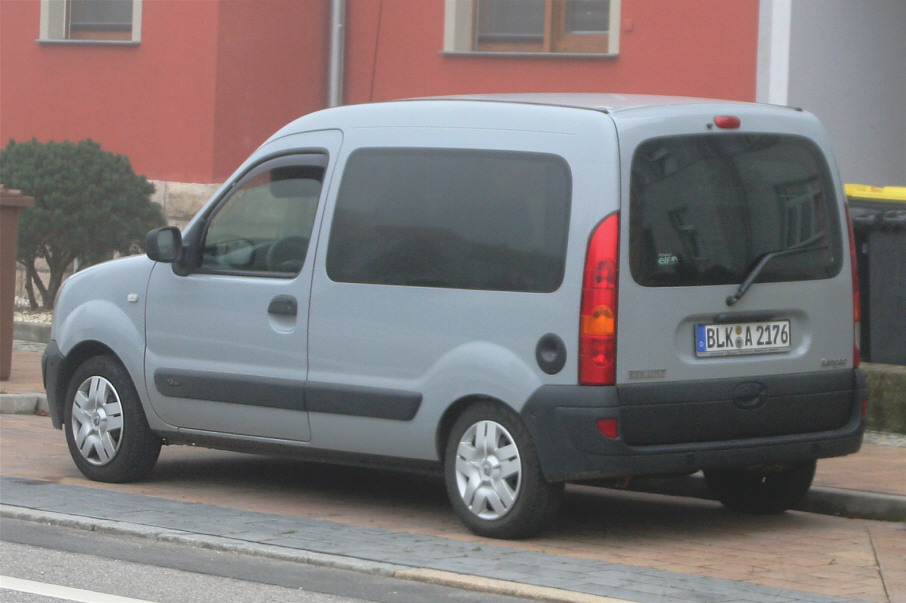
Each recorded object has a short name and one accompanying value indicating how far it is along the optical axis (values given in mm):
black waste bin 20297
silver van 13375
